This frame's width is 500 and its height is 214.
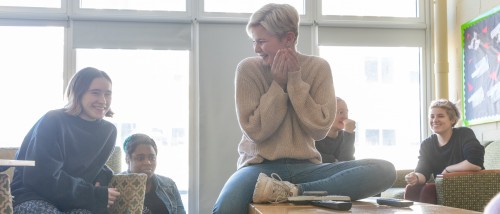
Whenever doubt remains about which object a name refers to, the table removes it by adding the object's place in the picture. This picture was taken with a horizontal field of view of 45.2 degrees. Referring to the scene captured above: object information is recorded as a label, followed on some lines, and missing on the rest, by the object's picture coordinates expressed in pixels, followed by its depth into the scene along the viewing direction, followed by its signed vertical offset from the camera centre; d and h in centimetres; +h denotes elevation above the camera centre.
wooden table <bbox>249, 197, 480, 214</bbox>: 153 -25
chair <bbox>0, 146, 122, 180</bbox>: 288 -20
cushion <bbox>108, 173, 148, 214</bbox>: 250 -32
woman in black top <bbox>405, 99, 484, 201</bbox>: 323 -16
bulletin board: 403 +33
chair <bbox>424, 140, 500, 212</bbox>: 278 -34
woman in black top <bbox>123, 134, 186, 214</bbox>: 302 -33
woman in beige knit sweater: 192 -1
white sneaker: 175 -22
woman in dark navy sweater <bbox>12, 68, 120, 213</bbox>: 224 -15
